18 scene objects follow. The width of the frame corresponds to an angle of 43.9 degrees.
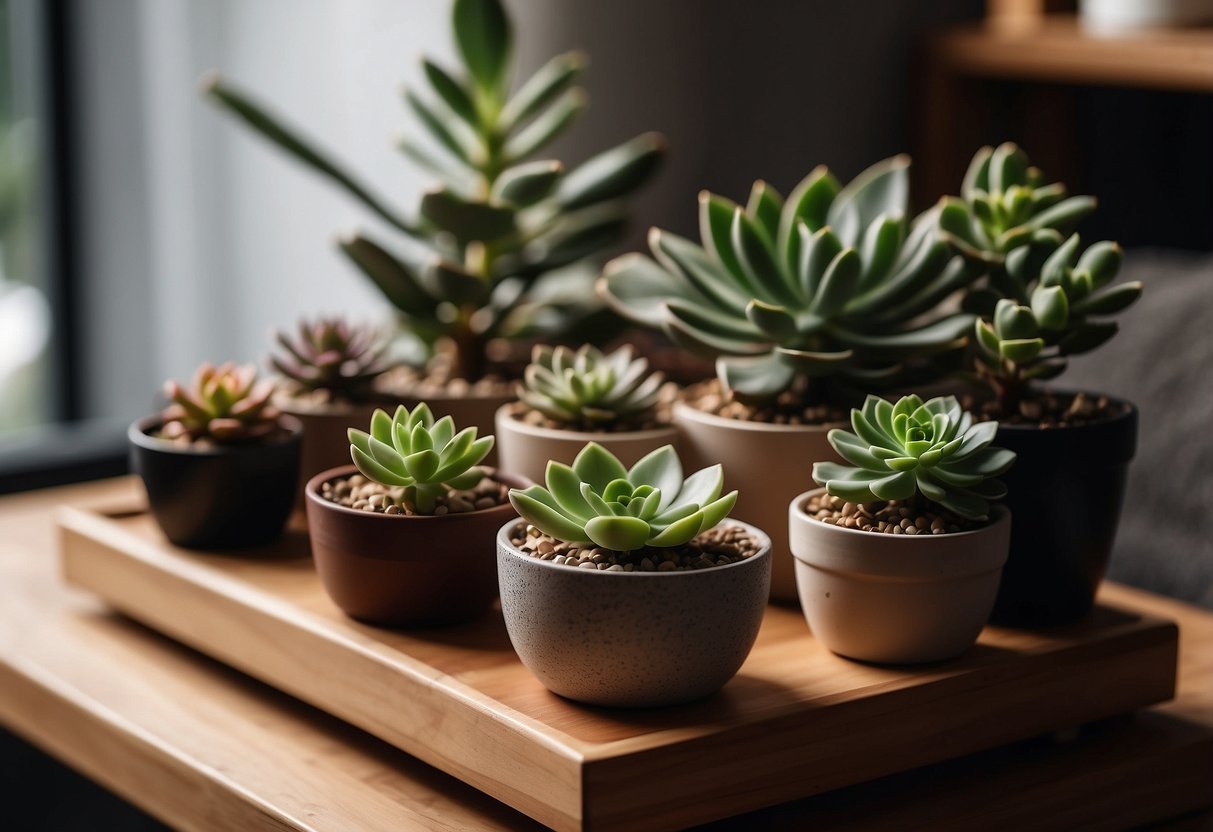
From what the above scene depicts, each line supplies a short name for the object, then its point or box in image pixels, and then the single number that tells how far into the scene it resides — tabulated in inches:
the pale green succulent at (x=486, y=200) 41.2
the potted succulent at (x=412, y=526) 31.1
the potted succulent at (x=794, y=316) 33.2
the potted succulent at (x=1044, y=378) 31.5
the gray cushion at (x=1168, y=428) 49.1
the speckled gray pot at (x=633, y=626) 26.6
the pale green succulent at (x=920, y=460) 28.9
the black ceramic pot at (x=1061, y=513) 31.7
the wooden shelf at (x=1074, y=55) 56.7
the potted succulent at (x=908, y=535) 29.0
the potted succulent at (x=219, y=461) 37.6
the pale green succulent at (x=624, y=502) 26.9
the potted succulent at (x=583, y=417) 35.3
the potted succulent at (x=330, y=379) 40.4
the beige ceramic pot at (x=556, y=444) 35.1
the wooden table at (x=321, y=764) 30.0
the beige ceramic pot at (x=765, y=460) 34.1
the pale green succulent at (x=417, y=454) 30.9
